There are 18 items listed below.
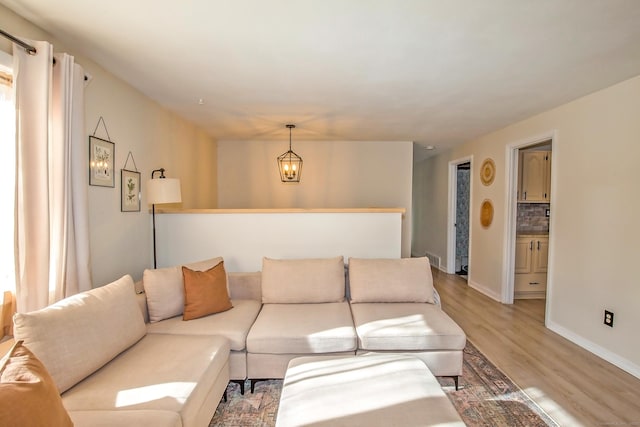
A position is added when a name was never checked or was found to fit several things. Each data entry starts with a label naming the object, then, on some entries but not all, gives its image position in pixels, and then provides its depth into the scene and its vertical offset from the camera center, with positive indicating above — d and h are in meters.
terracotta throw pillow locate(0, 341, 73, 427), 0.89 -0.60
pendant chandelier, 3.91 +0.48
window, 1.70 +0.04
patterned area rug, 1.89 -1.32
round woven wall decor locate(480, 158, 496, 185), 4.43 +0.53
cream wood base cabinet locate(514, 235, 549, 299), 4.30 -0.81
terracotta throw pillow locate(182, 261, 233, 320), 2.33 -0.70
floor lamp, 2.79 +0.12
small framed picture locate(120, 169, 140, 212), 2.69 +0.11
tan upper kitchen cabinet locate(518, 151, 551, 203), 4.34 +0.44
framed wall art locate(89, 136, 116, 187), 2.30 +0.33
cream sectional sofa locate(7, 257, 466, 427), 1.38 -0.87
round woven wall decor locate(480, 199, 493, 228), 4.50 -0.09
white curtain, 1.69 +0.14
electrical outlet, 2.65 -0.96
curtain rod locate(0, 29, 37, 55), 1.57 +0.86
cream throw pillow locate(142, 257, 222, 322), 2.29 -0.67
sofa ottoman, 1.30 -0.90
